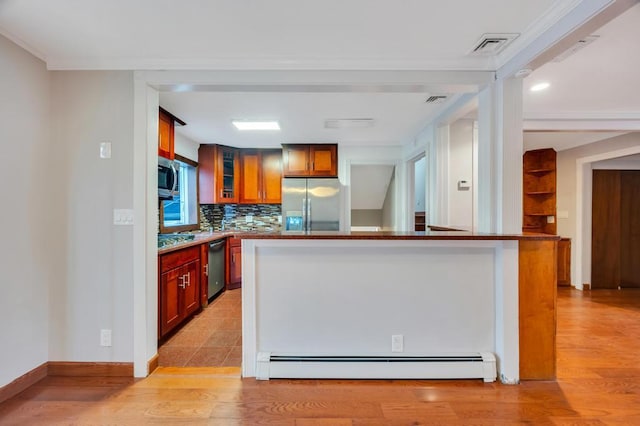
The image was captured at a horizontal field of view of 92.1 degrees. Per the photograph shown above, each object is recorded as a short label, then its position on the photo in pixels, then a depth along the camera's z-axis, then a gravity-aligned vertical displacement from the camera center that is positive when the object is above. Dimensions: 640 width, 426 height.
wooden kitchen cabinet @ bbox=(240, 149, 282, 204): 5.02 +0.60
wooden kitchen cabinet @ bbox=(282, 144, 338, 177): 4.68 +0.77
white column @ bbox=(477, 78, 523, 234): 2.12 +0.39
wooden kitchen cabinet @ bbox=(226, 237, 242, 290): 4.56 -0.77
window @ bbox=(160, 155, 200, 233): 4.21 +0.14
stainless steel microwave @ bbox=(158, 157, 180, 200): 3.04 +0.36
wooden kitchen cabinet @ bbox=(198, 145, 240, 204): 4.69 +0.60
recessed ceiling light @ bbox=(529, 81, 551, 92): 2.57 +1.07
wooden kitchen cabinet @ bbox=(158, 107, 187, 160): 3.04 +0.81
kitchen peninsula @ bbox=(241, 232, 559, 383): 2.13 -0.62
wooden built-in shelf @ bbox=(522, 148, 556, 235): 4.79 +0.36
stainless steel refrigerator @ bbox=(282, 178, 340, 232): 4.66 +0.16
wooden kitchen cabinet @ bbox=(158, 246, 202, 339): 2.76 -0.75
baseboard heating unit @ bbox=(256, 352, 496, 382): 2.09 -1.06
